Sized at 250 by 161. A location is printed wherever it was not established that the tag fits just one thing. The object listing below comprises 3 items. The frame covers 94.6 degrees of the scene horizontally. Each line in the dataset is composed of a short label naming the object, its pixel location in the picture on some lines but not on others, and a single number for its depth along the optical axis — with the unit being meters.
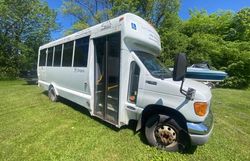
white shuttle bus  2.19
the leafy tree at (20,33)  12.61
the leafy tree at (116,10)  12.38
